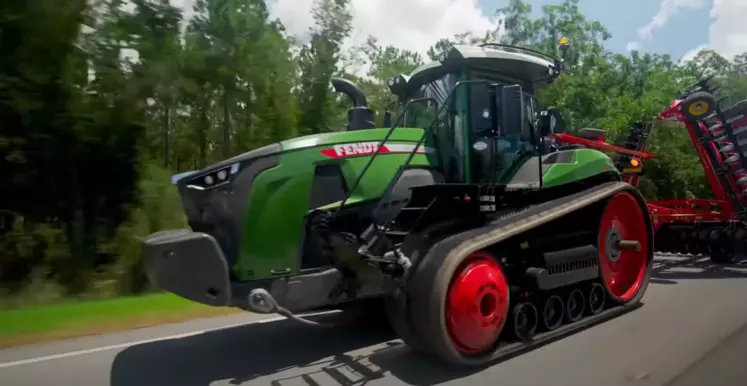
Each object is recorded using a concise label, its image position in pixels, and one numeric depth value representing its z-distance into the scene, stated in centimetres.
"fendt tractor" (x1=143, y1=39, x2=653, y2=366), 482
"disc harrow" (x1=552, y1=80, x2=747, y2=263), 1069
